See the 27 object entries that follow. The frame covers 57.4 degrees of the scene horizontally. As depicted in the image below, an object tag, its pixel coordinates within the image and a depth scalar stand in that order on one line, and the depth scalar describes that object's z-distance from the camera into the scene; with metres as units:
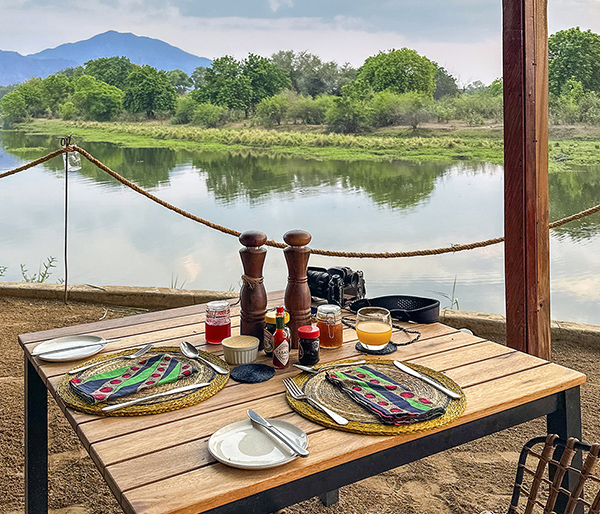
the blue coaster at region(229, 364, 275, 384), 1.13
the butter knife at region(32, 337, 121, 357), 1.26
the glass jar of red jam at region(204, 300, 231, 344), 1.34
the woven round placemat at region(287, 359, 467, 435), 0.92
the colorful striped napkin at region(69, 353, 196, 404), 1.04
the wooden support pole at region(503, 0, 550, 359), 2.01
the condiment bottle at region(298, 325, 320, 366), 1.20
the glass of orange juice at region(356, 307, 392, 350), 1.28
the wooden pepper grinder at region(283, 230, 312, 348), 1.29
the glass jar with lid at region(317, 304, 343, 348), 1.30
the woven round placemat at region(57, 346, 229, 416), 0.99
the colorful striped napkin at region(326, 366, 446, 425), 0.94
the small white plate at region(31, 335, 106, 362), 1.24
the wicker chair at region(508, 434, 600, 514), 0.92
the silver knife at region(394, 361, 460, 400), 1.03
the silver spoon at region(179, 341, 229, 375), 1.17
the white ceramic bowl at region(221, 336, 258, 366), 1.22
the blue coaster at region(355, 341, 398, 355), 1.28
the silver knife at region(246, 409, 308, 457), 0.83
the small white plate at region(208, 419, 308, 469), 0.81
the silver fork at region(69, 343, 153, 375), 1.18
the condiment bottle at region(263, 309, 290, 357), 1.25
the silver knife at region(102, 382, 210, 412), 0.99
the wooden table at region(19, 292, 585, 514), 0.77
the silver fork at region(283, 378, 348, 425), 0.94
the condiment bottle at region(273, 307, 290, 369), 1.19
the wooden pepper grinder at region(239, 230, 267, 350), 1.31
